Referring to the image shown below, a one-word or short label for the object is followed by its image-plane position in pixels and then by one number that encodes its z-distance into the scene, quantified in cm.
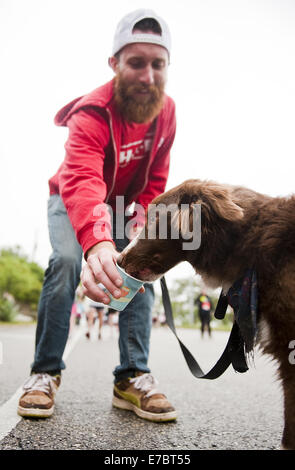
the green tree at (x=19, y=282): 3831
